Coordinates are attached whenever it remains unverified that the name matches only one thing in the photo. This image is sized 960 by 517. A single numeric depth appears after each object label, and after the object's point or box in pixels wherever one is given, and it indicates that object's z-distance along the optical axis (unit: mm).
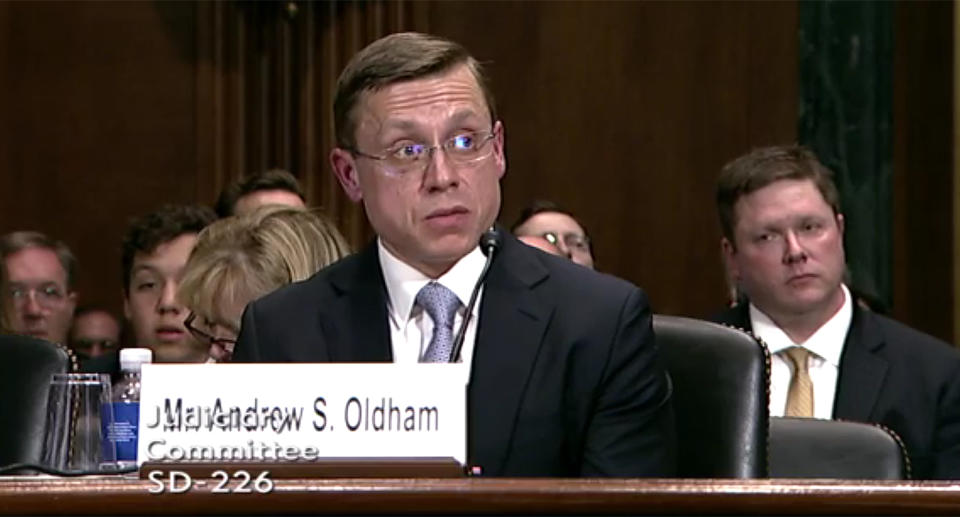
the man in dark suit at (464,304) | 5766
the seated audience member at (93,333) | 11187
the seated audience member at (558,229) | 10617
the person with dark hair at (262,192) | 10031
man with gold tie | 8320
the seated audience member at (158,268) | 9273
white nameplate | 4324
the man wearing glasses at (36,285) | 10805
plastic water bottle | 5492
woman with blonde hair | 7047
